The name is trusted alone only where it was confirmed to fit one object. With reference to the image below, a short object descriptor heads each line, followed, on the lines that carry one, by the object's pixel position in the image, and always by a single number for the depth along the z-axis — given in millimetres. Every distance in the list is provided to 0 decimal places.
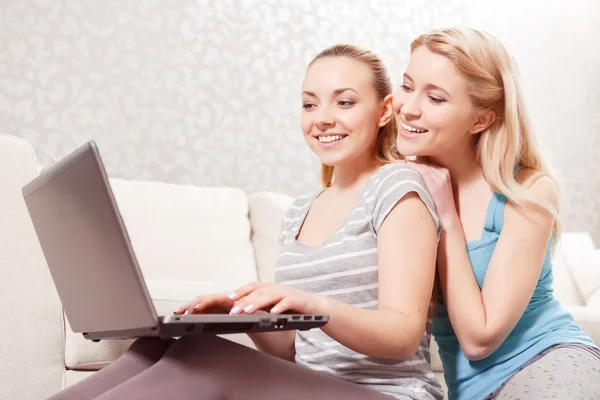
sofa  1533
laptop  815
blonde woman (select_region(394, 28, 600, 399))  1203
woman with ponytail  949
